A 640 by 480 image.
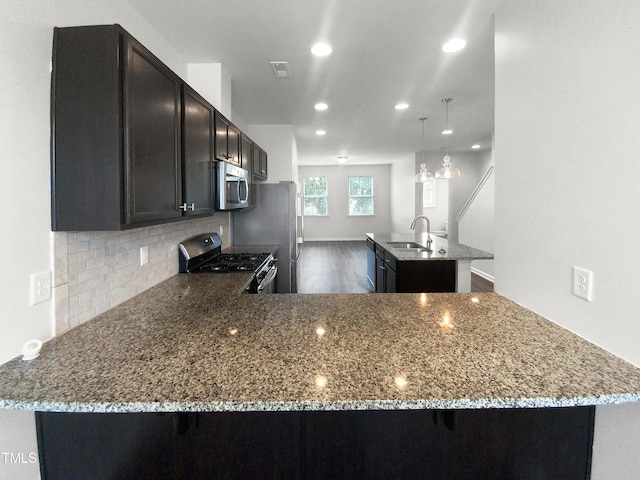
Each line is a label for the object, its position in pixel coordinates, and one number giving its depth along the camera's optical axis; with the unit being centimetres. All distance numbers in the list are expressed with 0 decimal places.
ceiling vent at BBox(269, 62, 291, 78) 294
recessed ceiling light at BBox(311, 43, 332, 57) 258
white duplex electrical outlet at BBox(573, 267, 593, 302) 124
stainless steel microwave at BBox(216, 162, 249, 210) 255
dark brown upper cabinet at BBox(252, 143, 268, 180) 420
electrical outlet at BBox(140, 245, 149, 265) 211
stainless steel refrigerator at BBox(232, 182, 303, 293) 430
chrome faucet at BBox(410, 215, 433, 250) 396
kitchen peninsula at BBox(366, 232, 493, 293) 329
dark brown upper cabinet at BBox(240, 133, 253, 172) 343
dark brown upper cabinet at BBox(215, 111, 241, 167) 265
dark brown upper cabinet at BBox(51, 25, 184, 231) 133
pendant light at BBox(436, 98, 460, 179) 499
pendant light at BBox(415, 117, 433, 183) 582
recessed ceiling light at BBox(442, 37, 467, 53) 253
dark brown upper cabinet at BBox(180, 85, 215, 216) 200
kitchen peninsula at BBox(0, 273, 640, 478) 91
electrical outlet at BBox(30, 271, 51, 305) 128
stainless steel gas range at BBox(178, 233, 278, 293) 271
